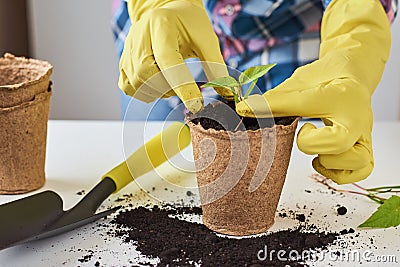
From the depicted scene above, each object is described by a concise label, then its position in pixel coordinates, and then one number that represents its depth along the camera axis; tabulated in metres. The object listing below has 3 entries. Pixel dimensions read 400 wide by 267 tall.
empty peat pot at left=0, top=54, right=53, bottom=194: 0.71
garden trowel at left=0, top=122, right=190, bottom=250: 0.63
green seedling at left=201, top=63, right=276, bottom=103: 0.61
